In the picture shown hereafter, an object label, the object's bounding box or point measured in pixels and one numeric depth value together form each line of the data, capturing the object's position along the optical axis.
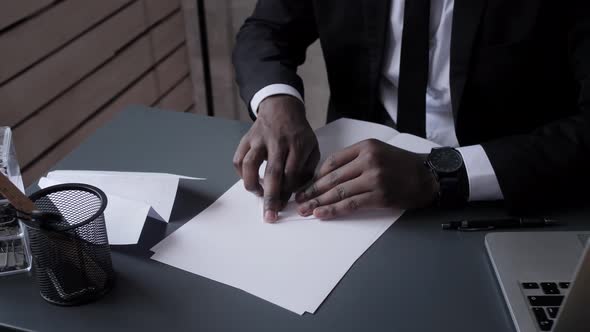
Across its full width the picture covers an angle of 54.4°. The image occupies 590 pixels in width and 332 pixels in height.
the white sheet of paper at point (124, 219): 0.83
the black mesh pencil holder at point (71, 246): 0.69
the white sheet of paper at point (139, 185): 0.90
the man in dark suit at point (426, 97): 0.91
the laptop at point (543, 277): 0.59
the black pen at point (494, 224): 0.85
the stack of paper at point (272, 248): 0.75
